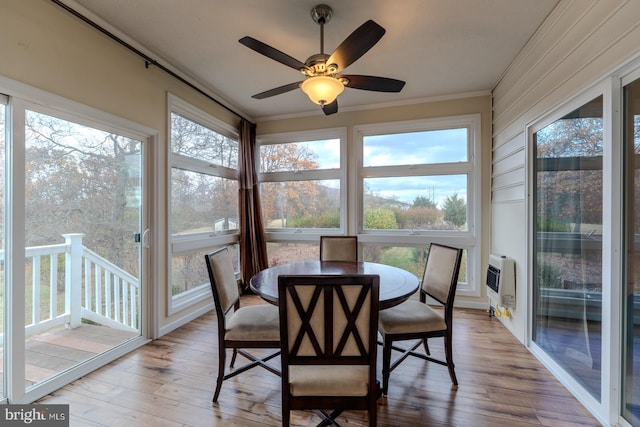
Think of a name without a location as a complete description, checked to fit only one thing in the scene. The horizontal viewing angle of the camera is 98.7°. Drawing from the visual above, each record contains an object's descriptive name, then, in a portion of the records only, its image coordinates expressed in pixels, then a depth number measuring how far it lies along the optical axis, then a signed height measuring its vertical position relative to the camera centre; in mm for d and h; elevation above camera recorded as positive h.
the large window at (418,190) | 3488 +316
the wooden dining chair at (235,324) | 1762 -737
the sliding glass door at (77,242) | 1814 -219
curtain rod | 1900 +1396
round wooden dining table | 1649 -478
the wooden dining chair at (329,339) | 1232 -579
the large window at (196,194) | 2922 +232
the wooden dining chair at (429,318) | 1846 -728
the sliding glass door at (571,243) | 1707 -205
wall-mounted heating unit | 2688 -689
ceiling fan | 1604 +1004
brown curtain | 3885 -104
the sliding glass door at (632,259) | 1429 -240
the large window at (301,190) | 3969 +358
